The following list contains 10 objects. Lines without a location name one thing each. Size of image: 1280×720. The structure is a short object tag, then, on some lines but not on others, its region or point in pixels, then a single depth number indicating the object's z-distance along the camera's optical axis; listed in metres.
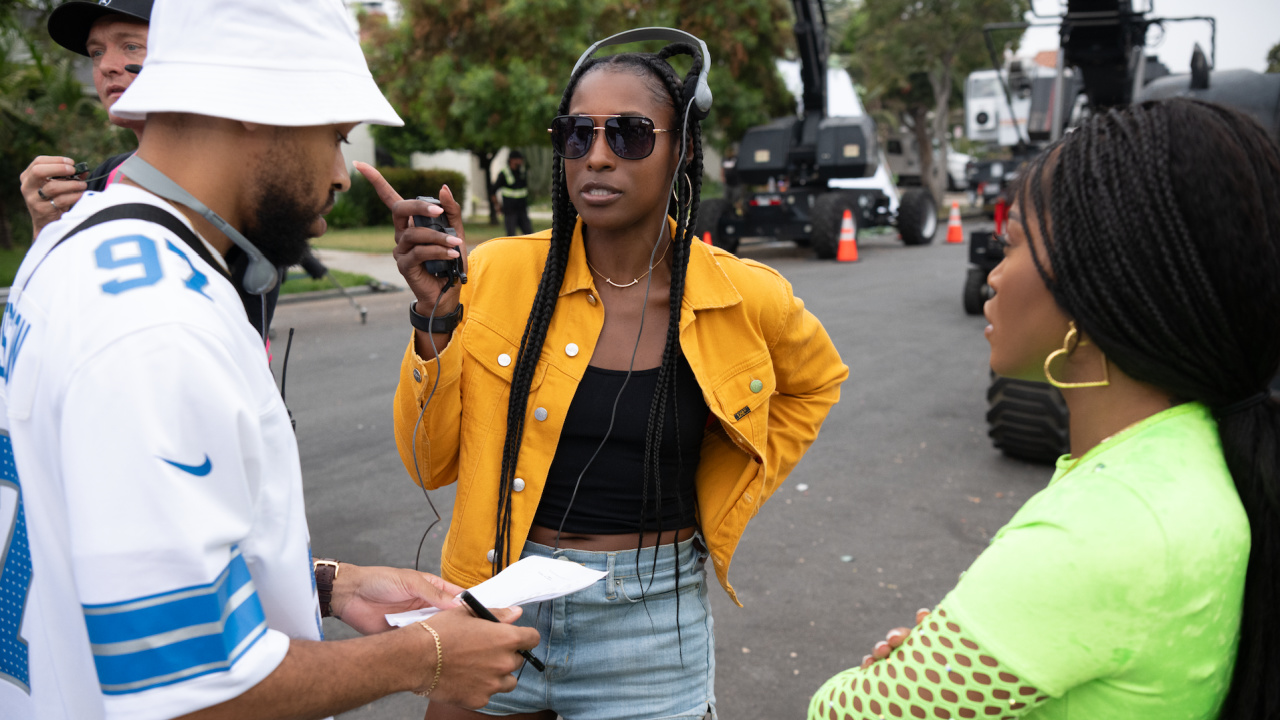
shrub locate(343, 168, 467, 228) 26.23
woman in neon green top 1.12
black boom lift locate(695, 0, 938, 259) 15.47
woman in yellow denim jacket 2.08
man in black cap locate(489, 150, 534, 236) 17.55
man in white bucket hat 1.08
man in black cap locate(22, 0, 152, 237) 2.59
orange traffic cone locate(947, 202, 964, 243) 19.50
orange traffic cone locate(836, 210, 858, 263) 15.66
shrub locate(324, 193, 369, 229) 25.59
